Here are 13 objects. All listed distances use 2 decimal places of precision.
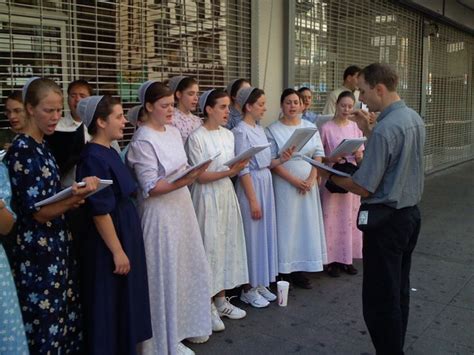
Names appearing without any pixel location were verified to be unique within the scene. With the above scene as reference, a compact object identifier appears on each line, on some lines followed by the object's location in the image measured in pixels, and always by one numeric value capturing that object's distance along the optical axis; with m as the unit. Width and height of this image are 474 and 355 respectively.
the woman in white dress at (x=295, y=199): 4.18
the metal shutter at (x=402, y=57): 6.64
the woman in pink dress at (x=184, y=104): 3.68
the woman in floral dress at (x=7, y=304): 2.15
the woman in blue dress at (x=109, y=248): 2.60
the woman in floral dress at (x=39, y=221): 2.29
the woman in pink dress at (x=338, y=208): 4.61
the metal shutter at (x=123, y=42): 3.83
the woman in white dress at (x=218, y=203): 3.51
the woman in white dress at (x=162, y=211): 2.96
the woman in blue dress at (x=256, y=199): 3.88
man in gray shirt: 2.65
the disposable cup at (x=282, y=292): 3.89
